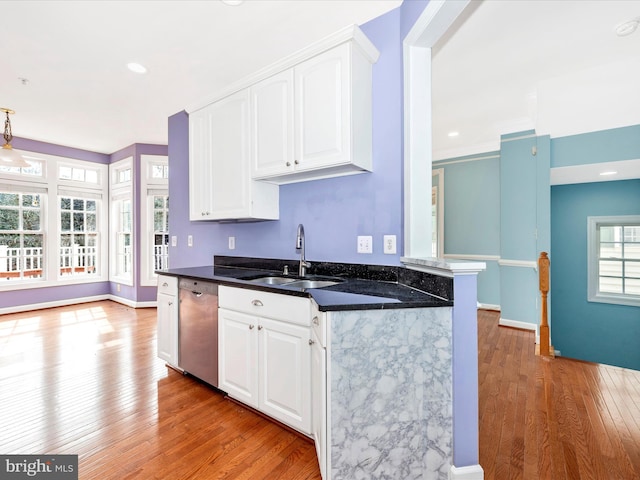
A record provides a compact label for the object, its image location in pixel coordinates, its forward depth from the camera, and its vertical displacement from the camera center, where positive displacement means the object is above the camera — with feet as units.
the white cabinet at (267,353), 5.98 -2.36
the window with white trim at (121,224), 18.90 +1.00
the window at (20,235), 16.38 +0.30
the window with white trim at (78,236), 18.48 +0.26
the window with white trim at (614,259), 14.66 -1.06
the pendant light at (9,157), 12.30 +3.27
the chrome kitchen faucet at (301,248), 8.07 -0.23
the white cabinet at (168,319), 9.06 -2.33
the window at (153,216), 18.16 +1.37
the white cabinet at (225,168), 8.69 +2.10
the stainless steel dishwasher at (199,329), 7.85 -2.34
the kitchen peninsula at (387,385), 4.79 -2.25
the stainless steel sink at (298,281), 7.81 -1.07
